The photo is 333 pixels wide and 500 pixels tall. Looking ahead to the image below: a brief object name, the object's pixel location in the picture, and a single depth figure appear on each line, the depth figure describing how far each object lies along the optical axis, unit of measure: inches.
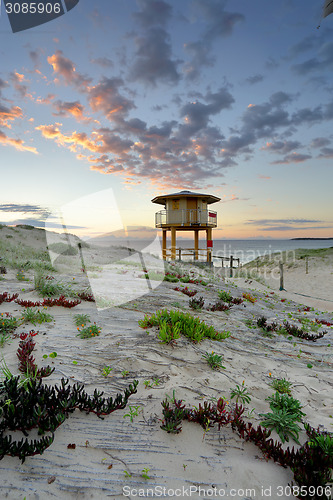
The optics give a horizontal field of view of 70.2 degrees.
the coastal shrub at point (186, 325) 180.1
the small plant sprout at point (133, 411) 105.6
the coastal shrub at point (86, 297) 262.8
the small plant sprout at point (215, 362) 150.9
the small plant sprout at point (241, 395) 120.8
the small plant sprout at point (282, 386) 136.2
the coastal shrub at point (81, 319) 197.4
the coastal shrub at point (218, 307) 279.6
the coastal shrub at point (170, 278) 413.3
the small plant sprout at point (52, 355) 145.2
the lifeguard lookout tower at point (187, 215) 898.7
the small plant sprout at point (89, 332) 176.9
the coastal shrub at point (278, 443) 78.4
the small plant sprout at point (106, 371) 133.7
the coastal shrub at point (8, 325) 171.5
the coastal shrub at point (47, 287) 264.1
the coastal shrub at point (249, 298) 359.7
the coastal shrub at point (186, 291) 330.3
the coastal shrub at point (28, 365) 123.9
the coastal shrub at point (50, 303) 226.7
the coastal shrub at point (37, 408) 83.1
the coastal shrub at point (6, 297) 234.1
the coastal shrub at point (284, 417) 102.8
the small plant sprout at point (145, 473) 81.8
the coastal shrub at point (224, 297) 333.4
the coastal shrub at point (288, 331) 234.5
